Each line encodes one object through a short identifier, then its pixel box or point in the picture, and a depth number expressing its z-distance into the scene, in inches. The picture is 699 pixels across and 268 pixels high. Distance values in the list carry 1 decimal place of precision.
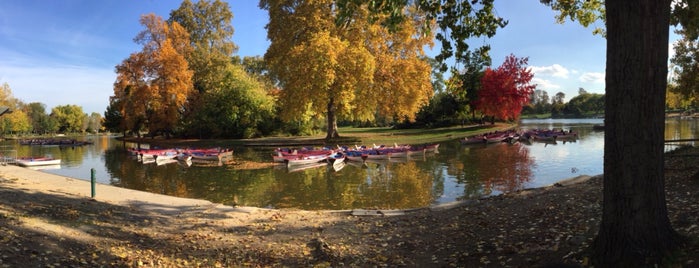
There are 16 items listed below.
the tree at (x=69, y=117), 4837.6
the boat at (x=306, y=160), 910.4
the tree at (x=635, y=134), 168.6
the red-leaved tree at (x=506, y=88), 1929.1
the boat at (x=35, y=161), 1092.5
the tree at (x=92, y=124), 5259.4
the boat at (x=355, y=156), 966.8
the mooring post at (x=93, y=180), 526.2
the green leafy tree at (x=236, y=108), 1903.3
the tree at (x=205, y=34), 2129.7
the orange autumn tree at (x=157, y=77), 1891.4
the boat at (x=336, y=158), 937.5
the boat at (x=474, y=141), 1366.9
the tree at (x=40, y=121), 4475.9
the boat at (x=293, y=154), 932.8
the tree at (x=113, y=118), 2793.6
